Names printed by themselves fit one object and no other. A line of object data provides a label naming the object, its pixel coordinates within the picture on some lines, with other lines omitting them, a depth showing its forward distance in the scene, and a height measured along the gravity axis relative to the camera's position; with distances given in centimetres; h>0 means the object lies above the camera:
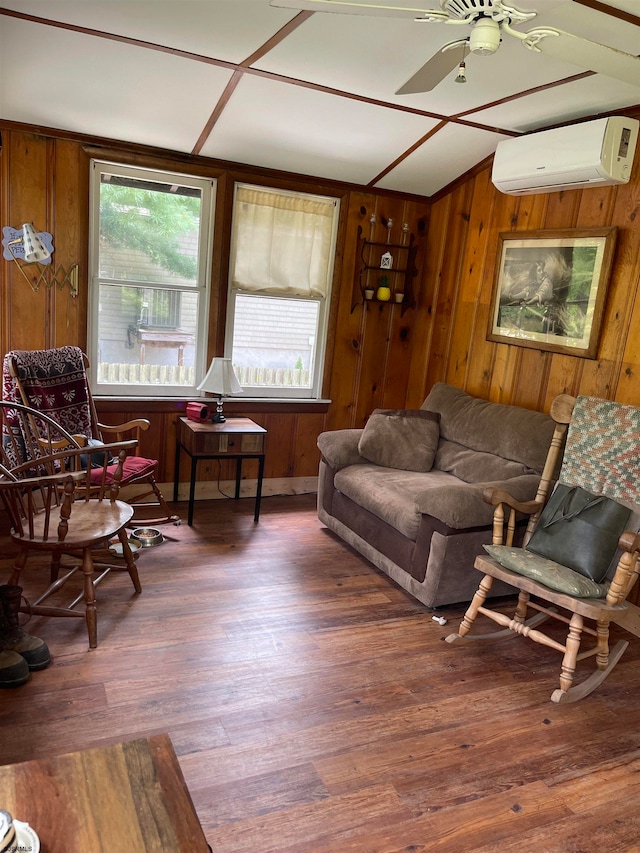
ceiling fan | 168 +78
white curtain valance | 428 +33
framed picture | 340 +16
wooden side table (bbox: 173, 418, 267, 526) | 391 -96
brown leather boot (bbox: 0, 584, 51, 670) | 235 -138
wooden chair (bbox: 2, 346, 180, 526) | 337 -67
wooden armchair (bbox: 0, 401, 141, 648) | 252 -105
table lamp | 396 -58
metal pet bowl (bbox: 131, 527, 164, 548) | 358 -144
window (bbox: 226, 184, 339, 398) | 431 +1
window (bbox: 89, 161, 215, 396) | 398 -1
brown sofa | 305 -97
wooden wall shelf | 461 +22
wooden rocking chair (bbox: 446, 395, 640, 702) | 251 -91
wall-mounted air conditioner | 305 +81
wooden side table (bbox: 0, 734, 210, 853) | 124 -108
